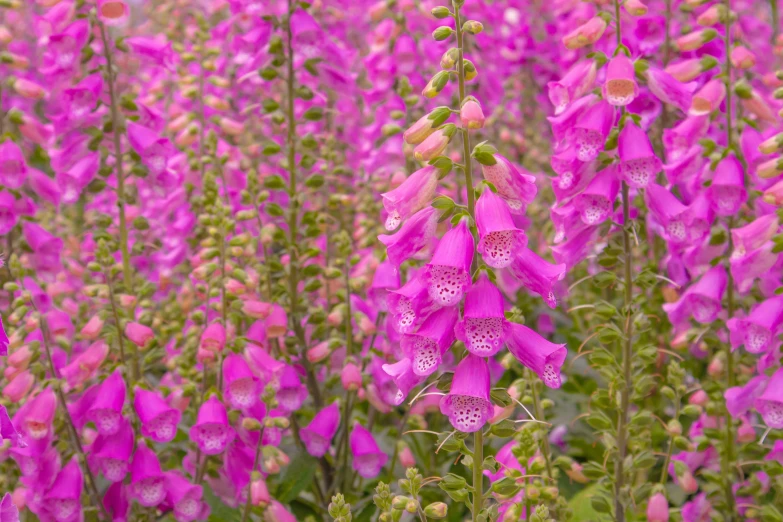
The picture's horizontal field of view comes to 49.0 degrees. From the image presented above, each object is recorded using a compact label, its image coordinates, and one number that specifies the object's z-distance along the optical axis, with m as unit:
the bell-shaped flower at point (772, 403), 2.20
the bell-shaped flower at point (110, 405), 2.35
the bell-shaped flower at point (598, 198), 2.25
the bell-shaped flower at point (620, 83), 2.22
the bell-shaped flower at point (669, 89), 2.37
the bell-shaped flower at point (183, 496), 2.45
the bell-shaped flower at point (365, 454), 2.76
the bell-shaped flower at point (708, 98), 2.63
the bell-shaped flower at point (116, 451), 2.40
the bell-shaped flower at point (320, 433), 2.78
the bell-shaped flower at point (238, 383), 2.48
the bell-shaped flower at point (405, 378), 1.78
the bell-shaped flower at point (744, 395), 2.40
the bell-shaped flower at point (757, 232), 2.30
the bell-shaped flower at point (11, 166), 2.63
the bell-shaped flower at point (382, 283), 2.76
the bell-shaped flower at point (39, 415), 2.34
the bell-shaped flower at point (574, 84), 2.36
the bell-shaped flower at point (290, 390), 2.75
